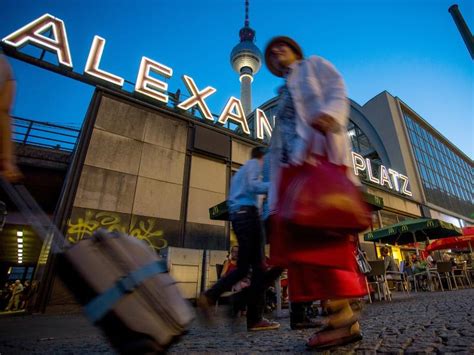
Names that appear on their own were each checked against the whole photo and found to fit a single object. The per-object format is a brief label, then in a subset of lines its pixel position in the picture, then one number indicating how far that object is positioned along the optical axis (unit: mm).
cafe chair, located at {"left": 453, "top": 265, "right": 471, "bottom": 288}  11654
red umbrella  12555
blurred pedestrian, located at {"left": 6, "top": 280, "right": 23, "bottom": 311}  14157
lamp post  4656
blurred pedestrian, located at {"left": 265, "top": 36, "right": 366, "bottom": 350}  1554
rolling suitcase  1064
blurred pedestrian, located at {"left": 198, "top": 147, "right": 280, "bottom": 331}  2307
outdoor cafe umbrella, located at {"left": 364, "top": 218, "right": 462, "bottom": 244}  9750
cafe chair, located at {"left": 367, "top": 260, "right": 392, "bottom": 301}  6715
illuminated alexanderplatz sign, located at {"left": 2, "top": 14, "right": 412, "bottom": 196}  9320
